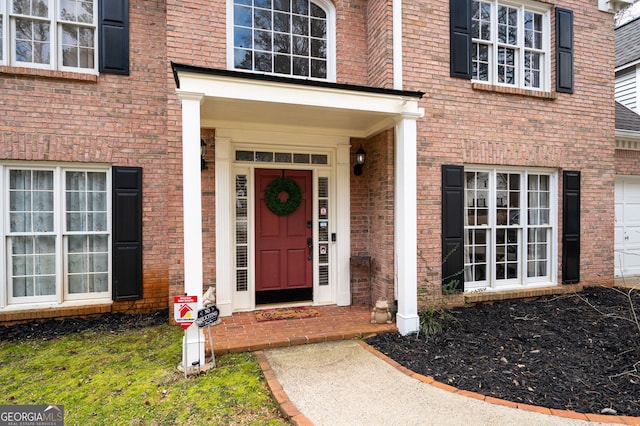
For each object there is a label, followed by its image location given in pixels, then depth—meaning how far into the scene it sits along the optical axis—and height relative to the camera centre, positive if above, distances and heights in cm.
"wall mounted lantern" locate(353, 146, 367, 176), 535 +82
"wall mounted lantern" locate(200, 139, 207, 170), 473 +84
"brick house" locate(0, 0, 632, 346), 467 +85
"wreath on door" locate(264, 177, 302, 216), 523 +27
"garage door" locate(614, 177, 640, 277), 719 -25
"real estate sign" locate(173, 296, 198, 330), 338 -93
